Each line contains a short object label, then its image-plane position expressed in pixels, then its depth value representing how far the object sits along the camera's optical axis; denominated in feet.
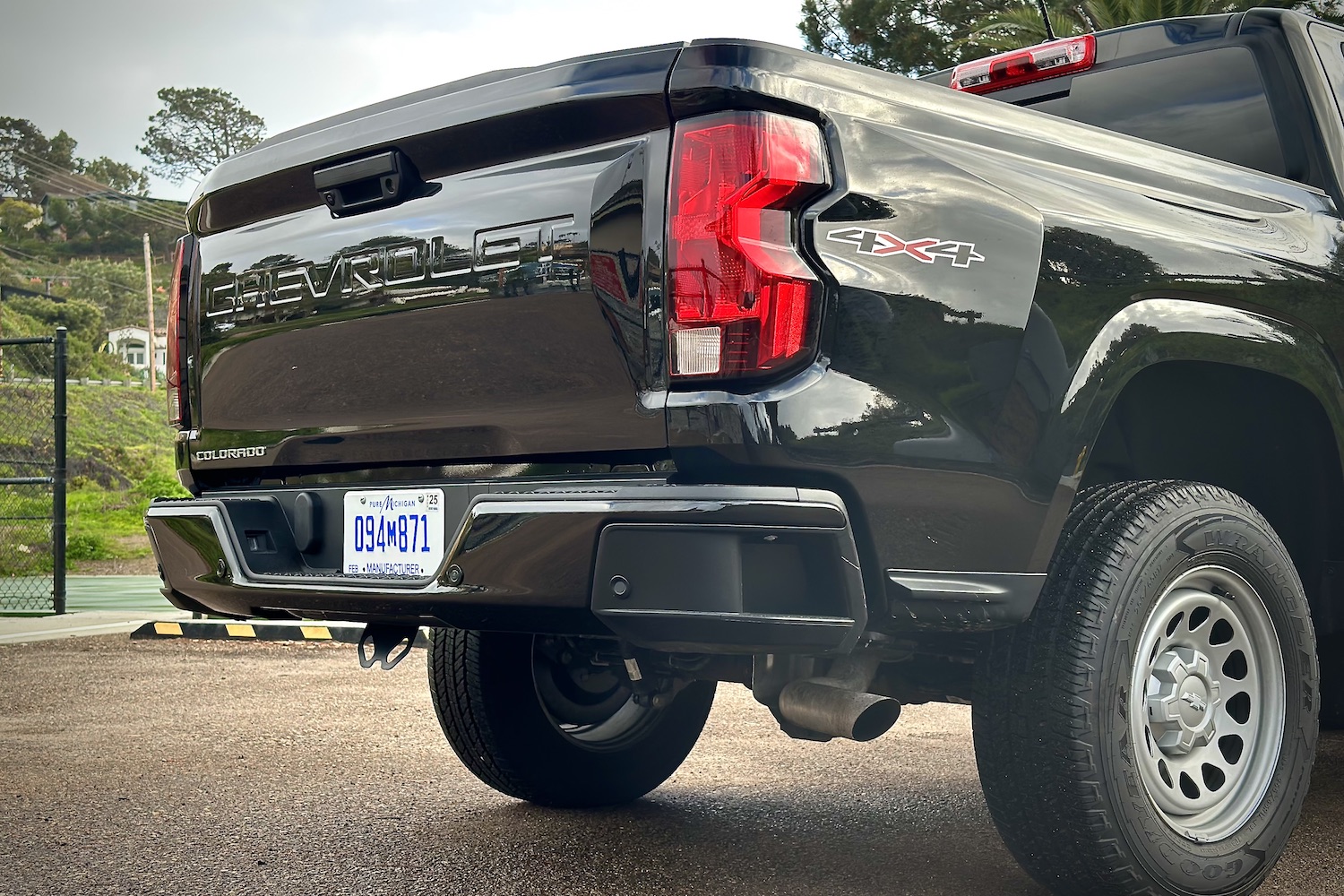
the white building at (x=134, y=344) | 251.39
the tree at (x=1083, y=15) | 56.03
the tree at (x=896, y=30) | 69.21
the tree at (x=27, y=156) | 330.13
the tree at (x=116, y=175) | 325.01
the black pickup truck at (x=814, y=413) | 8.02
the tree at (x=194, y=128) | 304.30
